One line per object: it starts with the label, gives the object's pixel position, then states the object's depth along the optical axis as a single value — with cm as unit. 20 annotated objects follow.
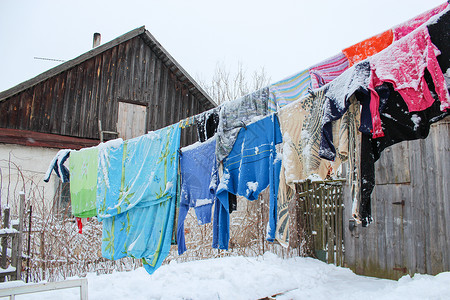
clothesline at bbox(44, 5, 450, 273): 202
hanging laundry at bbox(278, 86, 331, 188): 241
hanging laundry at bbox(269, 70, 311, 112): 270
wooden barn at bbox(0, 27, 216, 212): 839
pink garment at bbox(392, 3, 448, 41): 205
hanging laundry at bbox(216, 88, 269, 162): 301
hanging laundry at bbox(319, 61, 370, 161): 205
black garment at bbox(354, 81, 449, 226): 195
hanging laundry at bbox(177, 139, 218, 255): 340
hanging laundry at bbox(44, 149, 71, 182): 508
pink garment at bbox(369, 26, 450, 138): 180
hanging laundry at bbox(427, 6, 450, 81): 183
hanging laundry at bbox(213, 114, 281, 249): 269
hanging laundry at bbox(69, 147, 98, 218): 454
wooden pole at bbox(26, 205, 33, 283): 463
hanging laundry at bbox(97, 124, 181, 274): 365
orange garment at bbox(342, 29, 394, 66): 229
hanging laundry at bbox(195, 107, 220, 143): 351
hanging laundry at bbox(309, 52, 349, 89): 257
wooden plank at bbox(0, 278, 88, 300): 278
